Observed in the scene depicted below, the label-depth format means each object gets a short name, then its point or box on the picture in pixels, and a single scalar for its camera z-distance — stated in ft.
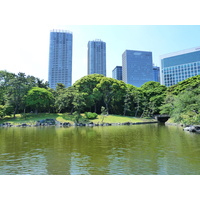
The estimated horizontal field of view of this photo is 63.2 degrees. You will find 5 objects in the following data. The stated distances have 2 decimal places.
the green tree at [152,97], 143.36
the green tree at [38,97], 124.77
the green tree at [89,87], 139.23
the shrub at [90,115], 123.23
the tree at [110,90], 141.52
